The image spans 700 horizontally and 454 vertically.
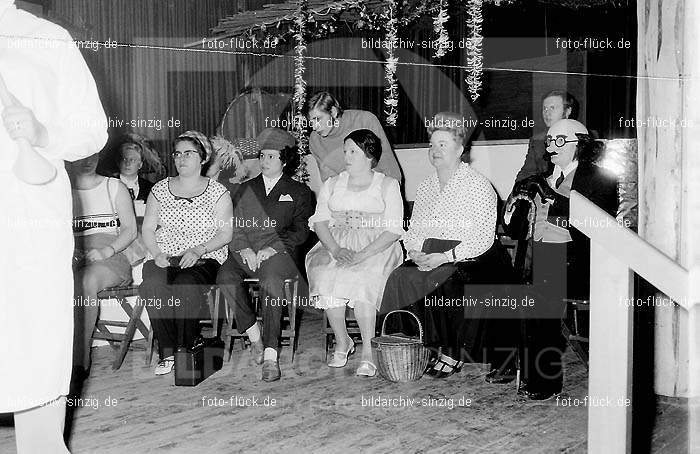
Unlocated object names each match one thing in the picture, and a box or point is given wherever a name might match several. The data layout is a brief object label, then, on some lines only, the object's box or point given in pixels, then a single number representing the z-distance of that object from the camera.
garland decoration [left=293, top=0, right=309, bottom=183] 5.66
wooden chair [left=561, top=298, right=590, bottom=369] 3.51
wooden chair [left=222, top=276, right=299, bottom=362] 3.92
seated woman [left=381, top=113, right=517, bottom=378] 3.54
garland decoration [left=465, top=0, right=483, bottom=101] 4.86
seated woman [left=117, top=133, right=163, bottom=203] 4.77
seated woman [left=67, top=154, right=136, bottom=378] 3.77
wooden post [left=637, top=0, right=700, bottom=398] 3.12
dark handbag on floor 3.51
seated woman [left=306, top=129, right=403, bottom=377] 3.77
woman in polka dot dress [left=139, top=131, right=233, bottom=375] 3.79
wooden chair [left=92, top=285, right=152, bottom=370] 3.83
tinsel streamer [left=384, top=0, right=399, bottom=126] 5.05
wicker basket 3.47
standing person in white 2.00
